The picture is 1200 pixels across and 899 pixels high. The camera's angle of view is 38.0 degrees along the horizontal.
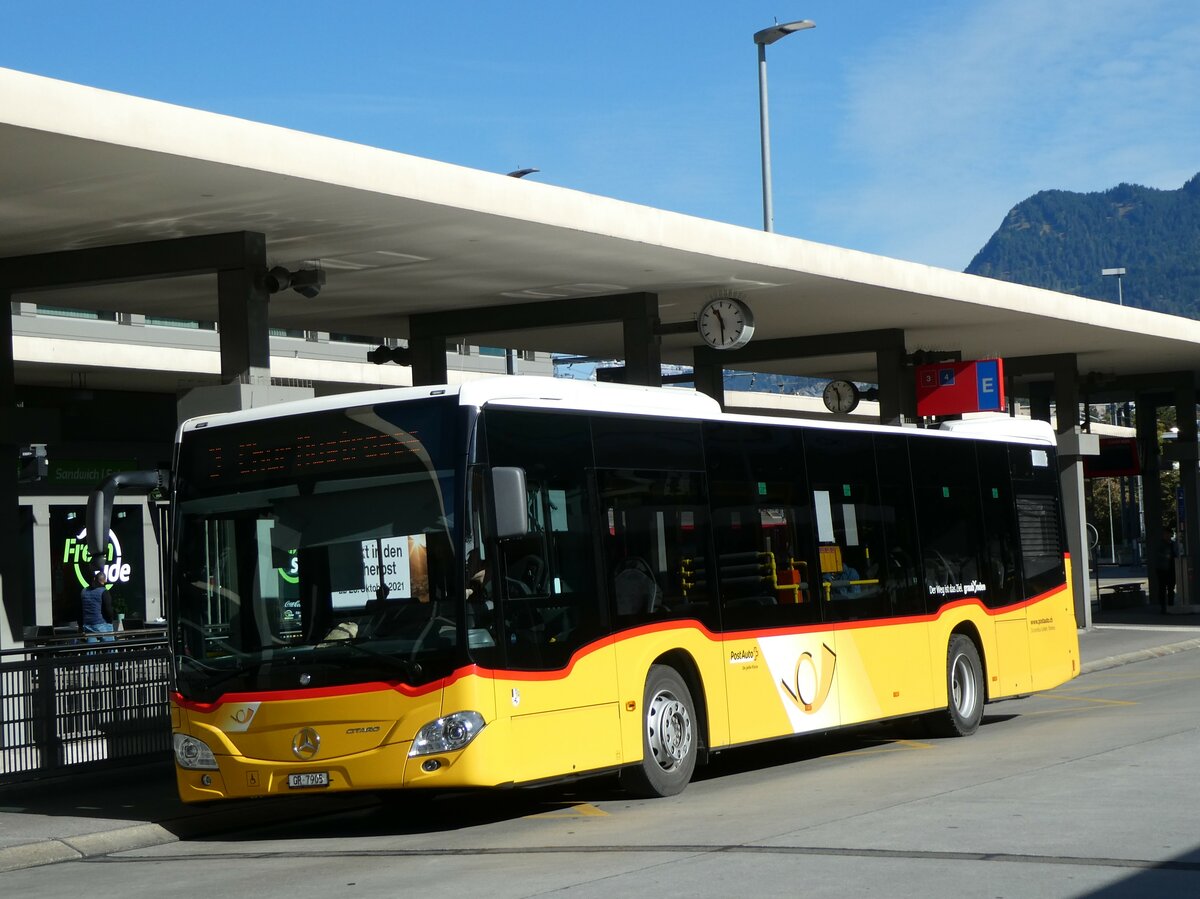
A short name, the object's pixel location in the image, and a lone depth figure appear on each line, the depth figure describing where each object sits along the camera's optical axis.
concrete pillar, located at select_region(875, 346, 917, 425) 27.17
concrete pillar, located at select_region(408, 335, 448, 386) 23.56
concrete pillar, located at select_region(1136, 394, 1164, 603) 37.97
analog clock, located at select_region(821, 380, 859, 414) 30.72
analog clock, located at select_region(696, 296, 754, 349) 21.38
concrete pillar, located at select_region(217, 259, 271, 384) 15.98
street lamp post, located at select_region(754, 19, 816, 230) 26.30
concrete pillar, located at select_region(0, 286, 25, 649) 17.77
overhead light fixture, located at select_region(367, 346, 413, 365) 24.05
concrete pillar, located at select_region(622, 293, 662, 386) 21.69
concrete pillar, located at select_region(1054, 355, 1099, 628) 31.94
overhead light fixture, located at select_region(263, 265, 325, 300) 16.44
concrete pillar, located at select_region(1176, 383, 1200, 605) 36.31
